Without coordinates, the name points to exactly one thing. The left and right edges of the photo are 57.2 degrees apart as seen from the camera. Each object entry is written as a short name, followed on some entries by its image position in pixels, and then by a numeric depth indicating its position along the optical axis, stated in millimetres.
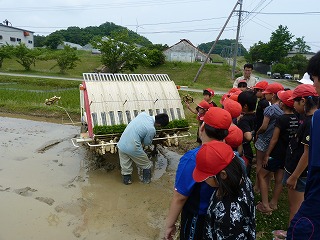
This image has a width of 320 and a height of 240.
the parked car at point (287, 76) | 36431
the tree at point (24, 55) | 29755
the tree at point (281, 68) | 38188
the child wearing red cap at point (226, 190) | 1932
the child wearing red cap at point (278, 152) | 3869
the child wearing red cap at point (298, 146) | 2986
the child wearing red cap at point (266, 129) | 4348
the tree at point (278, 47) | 44031
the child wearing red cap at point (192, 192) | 2260
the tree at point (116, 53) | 28125
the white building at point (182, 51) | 48338
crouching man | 5312
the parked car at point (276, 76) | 37406
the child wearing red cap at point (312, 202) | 1654
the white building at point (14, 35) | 50469
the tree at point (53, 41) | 54003
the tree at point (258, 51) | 44906
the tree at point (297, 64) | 37531
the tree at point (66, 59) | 29438
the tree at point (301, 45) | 64188
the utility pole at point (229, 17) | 22219
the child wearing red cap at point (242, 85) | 6114
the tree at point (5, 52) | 30184
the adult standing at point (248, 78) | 6636
